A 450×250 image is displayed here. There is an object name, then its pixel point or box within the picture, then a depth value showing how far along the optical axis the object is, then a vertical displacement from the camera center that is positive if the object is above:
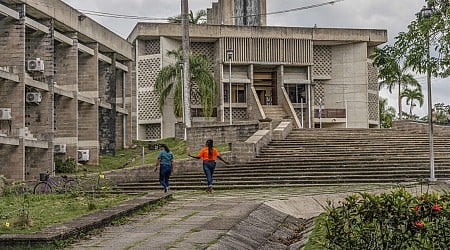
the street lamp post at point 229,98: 45.75 +2.50
